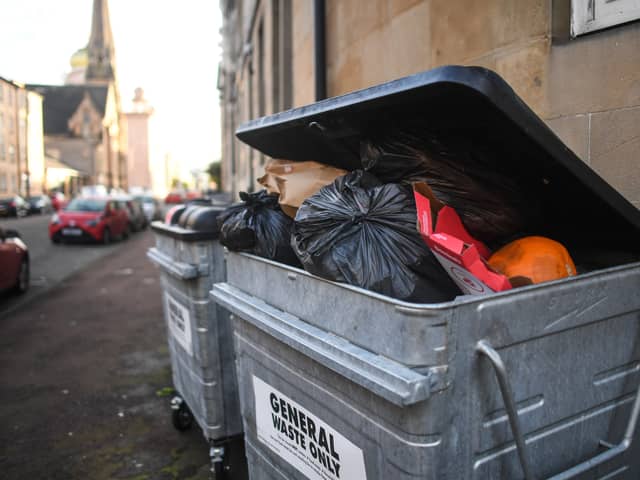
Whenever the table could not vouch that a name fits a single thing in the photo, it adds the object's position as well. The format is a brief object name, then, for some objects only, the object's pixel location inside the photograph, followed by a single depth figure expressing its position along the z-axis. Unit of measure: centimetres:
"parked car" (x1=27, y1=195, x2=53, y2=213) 3716
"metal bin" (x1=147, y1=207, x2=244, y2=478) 296
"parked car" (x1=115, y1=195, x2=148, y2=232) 2136
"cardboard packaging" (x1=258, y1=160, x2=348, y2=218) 230
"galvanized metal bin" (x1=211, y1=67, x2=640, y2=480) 126
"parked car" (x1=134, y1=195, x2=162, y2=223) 2983
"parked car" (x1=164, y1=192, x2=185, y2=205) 5403
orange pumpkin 161
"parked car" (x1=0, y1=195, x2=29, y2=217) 3275
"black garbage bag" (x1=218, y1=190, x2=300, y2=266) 226
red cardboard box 141
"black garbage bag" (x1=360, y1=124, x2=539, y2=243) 177
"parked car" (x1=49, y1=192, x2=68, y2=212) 3572
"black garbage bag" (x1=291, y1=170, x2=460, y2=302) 153
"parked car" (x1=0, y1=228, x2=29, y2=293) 800
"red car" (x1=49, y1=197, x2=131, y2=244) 1620
